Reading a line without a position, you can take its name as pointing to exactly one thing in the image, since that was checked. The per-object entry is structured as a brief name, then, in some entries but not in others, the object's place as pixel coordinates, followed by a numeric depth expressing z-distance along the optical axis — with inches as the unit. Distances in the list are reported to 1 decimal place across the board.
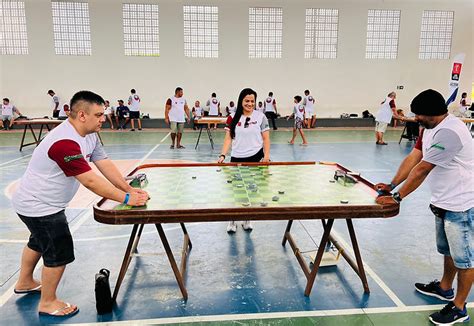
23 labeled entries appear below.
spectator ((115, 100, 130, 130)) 677.3
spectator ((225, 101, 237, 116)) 704.8
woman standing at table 190.4
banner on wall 691.4
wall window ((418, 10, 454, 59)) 754.8
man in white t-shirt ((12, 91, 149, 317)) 106.1
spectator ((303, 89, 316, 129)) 641.0
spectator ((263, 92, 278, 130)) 698.2
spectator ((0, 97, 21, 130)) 633.0
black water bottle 119.3
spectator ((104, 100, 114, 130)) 672.1
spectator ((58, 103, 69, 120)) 470.9
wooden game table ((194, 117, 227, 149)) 451.5
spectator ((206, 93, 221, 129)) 700.7
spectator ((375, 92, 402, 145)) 464.1
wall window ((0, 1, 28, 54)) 694.5
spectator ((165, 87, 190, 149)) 442.0
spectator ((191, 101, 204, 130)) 692.7
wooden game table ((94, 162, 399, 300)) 107.2
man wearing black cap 108.7
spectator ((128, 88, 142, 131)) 664.4
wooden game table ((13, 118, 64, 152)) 408.5
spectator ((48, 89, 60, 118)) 665.1
